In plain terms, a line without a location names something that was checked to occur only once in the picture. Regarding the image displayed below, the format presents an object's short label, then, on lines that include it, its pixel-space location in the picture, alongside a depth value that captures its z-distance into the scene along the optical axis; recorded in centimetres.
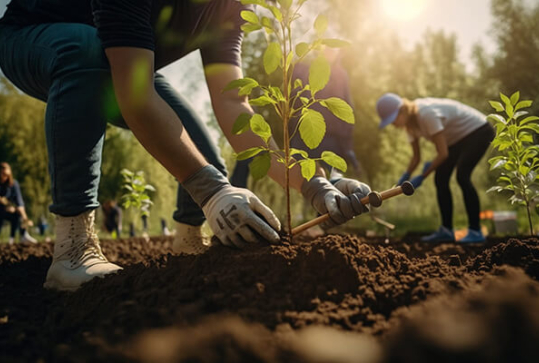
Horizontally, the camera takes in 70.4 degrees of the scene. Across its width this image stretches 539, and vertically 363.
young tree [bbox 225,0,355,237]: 152
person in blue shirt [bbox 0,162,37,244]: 705
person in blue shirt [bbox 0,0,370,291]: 164
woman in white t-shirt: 525
